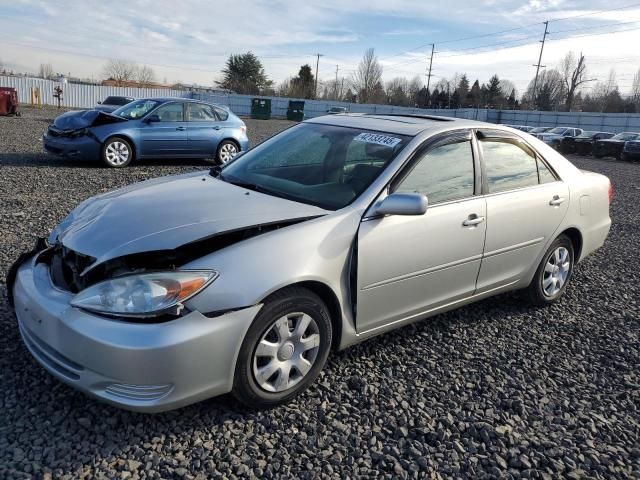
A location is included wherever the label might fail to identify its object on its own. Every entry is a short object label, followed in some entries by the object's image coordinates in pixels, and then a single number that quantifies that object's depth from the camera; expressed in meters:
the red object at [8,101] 22.53
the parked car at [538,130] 29.61
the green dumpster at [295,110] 45.62
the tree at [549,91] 74.56
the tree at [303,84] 76.75
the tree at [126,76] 90.62
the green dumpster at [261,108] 43.53
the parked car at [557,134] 26.93
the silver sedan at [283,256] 2.51
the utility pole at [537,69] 65.00
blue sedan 10.26
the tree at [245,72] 82.81
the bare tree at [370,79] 82.06
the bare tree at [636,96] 77.50
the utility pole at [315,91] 80.00
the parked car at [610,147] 25.14
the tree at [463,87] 86.87
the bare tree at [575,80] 71.75
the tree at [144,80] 87.03
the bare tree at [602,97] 81.26
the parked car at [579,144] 26.64
